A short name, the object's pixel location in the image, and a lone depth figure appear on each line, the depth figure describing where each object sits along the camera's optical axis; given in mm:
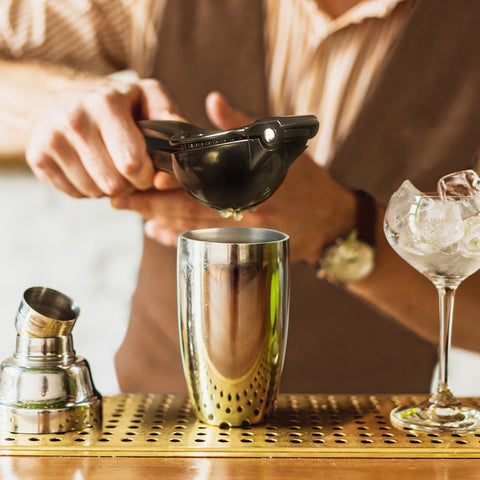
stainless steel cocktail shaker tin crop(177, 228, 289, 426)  1072
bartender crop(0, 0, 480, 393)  1420
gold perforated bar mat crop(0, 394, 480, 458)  1033
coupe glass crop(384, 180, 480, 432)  1050
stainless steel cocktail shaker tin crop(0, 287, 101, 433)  1065
